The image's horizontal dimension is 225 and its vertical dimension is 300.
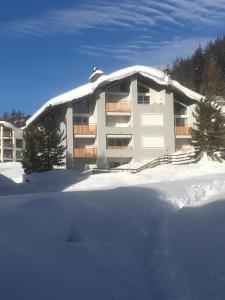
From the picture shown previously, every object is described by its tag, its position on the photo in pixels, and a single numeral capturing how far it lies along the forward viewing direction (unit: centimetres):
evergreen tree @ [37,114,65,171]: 2854
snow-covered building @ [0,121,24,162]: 6515
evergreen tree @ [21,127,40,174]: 2854
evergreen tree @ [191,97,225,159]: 2823
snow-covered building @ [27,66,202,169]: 3547
